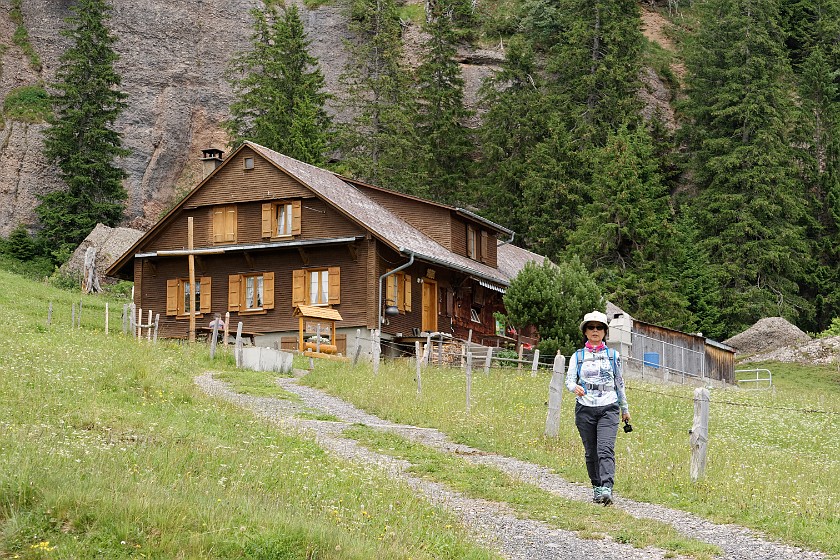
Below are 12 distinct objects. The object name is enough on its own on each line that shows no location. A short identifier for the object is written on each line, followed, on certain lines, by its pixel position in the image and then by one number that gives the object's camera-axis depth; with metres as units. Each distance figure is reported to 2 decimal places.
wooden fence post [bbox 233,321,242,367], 32.94
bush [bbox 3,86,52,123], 72.31
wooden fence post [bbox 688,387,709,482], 17.52
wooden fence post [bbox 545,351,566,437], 20.94
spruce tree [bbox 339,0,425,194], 64.75
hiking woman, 15.17
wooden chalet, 42.38
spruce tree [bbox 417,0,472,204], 69.19
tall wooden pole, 43.97
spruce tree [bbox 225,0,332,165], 64.31
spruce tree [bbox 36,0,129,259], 65.06
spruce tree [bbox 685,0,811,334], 63.12
